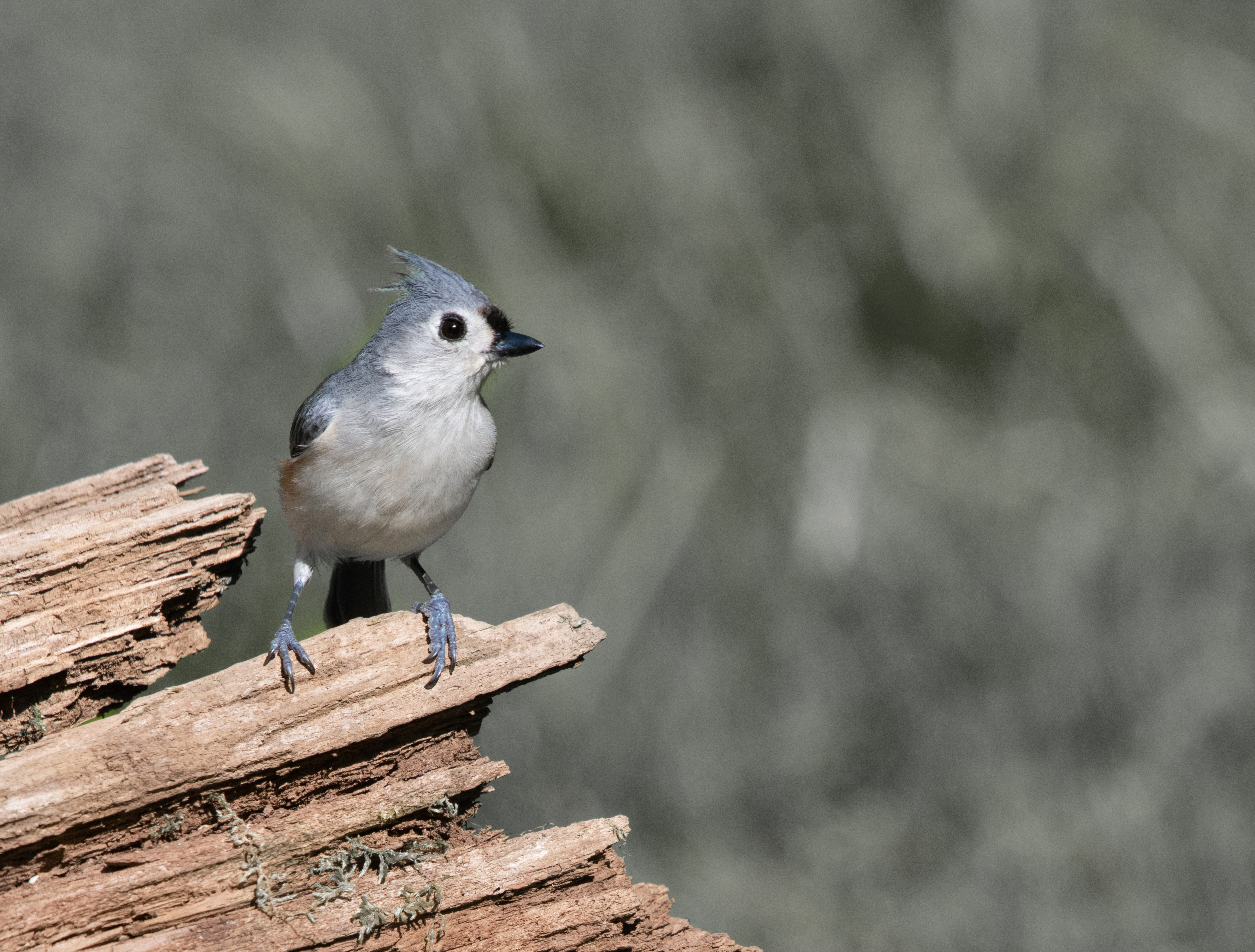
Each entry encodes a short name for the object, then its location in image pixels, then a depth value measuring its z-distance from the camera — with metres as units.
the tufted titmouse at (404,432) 5.38
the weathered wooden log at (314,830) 5.32
